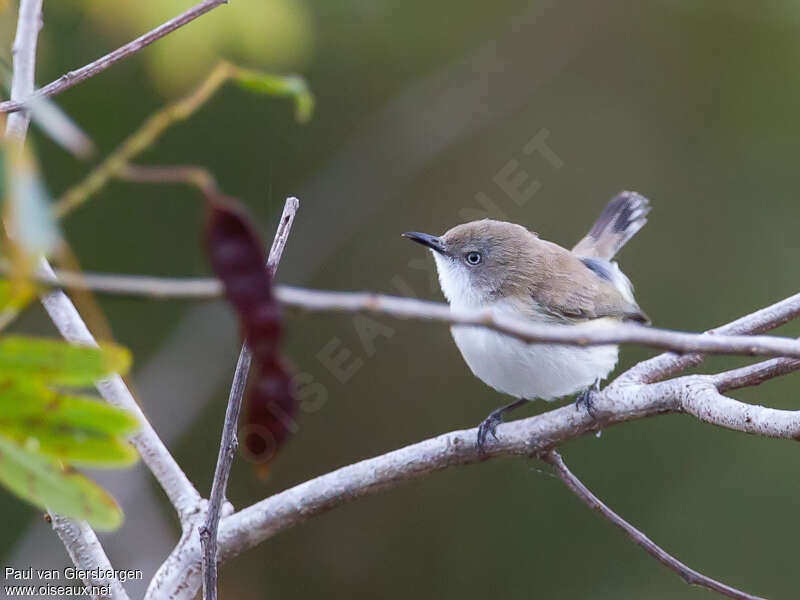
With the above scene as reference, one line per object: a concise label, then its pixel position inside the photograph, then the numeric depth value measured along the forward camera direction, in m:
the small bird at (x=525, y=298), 2.98
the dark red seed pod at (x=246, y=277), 1.42
